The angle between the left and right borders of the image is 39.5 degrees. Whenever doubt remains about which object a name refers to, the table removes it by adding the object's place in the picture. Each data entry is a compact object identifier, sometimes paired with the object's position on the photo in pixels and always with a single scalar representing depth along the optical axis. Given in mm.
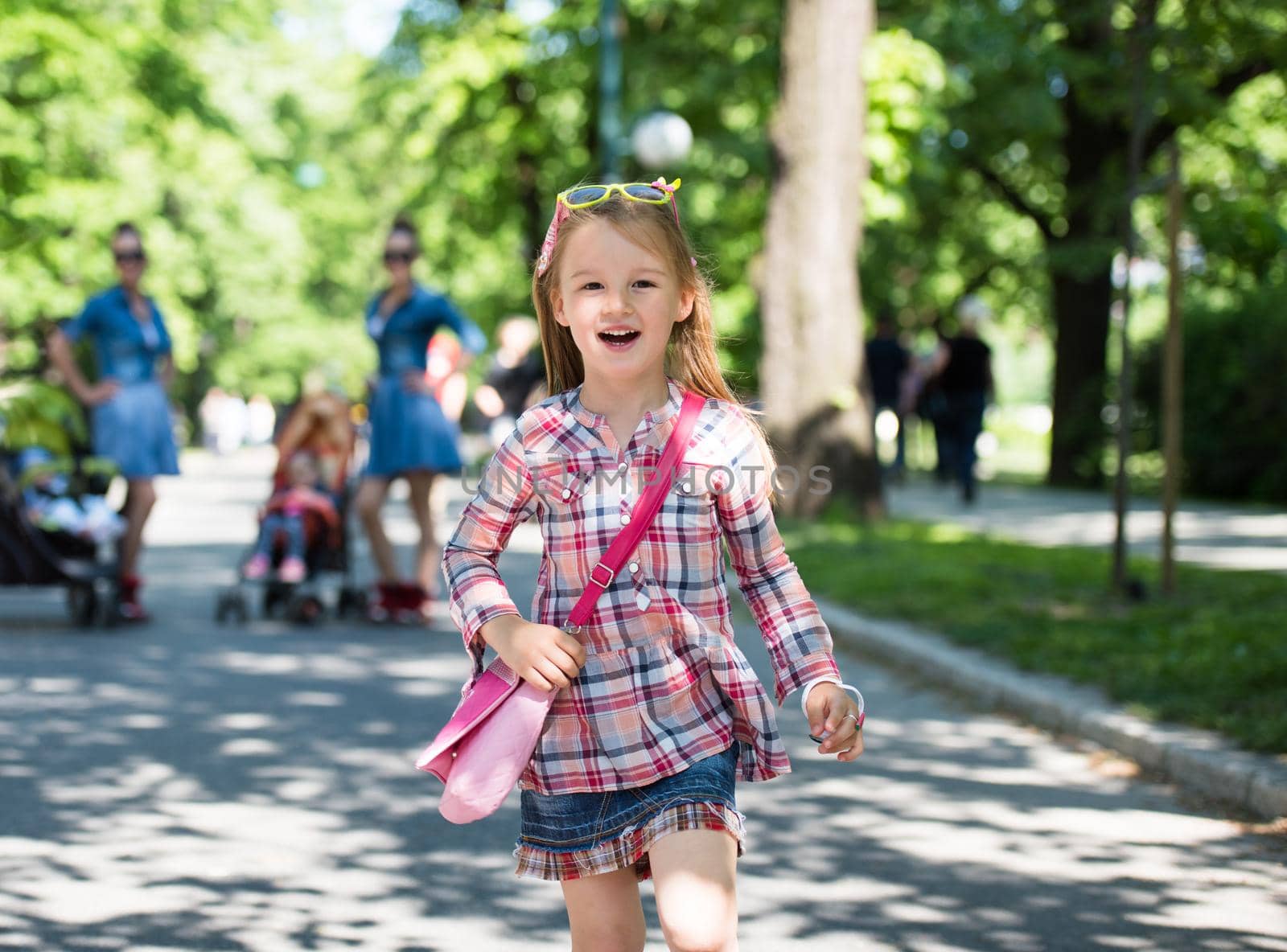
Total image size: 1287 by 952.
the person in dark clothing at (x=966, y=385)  19461
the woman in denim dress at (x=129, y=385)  10172
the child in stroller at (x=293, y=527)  10305
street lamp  18672
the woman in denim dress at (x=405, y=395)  10008
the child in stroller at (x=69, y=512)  10008
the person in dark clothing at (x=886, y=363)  22500
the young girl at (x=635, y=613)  2871
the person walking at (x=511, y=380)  13344
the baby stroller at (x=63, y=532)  9641
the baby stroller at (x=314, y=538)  10406
